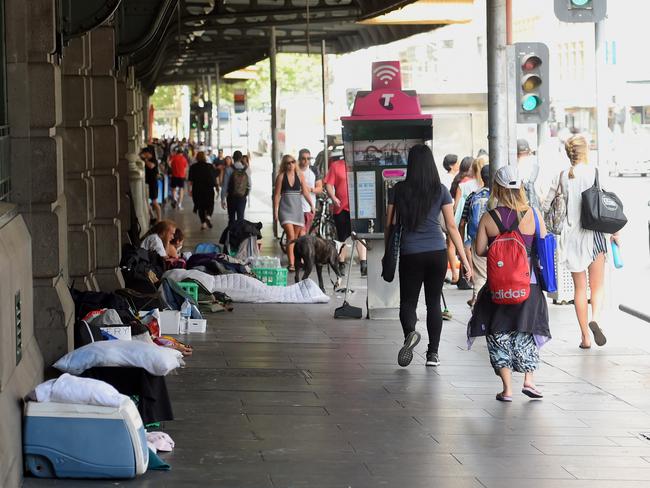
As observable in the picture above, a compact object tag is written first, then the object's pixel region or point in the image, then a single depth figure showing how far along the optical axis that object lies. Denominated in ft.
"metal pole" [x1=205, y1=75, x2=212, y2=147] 184.52
